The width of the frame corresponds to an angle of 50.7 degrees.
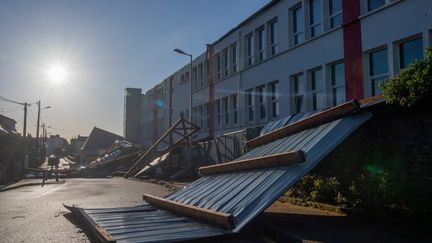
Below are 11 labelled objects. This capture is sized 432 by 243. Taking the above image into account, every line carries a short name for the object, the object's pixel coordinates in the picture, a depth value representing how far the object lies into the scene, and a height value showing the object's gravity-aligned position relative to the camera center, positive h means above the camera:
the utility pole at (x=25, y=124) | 40.04 +3.61
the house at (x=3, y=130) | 31.81 +2.50
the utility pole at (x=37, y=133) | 58.47 +4.06
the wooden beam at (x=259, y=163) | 8.59 +0.02
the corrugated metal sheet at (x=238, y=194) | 7.64 -0.59
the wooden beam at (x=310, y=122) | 9.81 +1.00
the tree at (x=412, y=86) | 8.20 +1.45
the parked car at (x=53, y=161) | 37.62 +0.22
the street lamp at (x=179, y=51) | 33.38 +8.24
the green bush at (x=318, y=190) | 11.06 -0.69
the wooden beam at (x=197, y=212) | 7.55 -0.94
